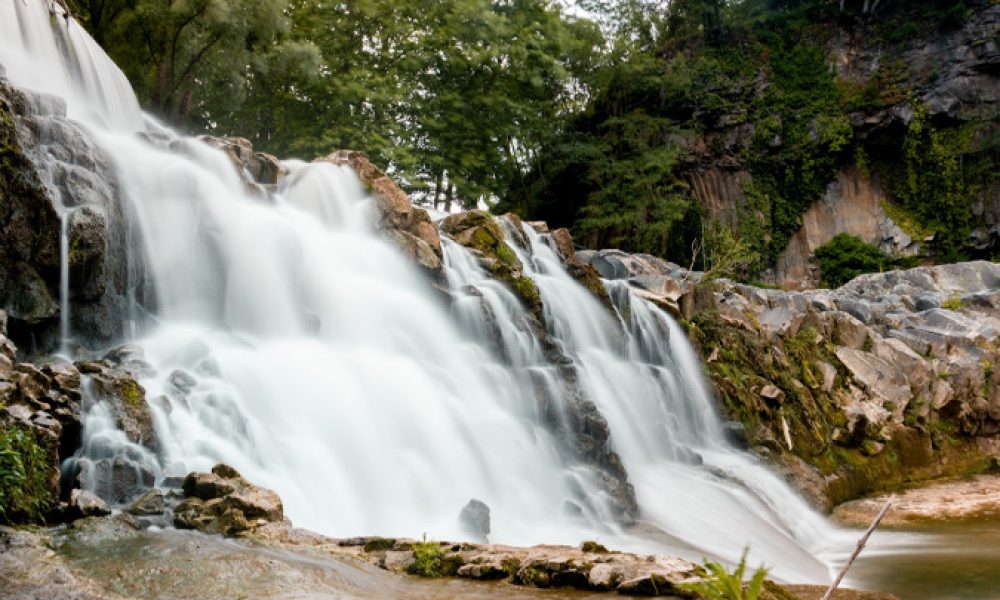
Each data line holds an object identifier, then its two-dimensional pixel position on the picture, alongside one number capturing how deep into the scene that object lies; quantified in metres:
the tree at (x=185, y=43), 18.44
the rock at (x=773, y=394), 14.40
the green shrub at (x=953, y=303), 20.38
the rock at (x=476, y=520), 7.35
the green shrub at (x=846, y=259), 30.14
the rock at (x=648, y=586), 4.52
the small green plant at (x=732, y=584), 2.56
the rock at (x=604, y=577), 4.71
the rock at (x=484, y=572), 5.11
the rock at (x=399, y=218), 12.88
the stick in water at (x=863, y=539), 2.12
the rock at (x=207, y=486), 6.14
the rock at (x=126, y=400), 6.75
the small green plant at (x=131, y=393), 6.90
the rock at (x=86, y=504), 5.54
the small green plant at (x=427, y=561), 5.22
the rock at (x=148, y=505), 5.87
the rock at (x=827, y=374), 15.37
